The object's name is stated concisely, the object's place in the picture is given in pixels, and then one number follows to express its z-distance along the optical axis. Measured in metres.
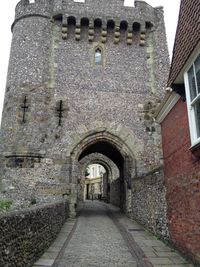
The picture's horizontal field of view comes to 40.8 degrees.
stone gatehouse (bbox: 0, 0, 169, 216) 11.18
